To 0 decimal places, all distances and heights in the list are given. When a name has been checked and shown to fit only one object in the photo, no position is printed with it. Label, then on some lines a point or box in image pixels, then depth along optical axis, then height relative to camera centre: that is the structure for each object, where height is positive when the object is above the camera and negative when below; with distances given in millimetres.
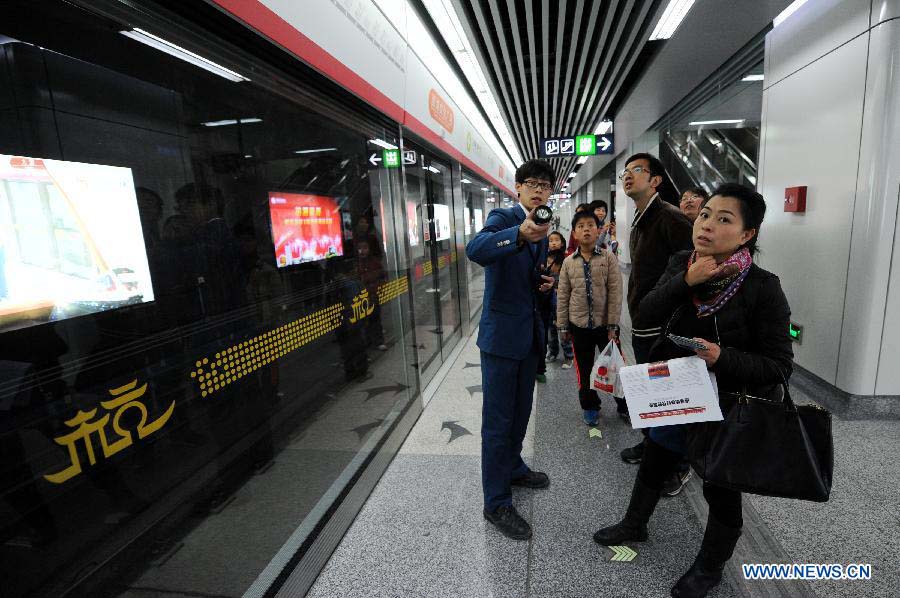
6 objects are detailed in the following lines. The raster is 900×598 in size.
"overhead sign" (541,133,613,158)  9539 +1815
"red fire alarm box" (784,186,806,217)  3457 +107
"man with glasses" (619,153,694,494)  2111 -51
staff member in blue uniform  1954 -548
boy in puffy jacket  2963 -555
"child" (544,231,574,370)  4441 -453
